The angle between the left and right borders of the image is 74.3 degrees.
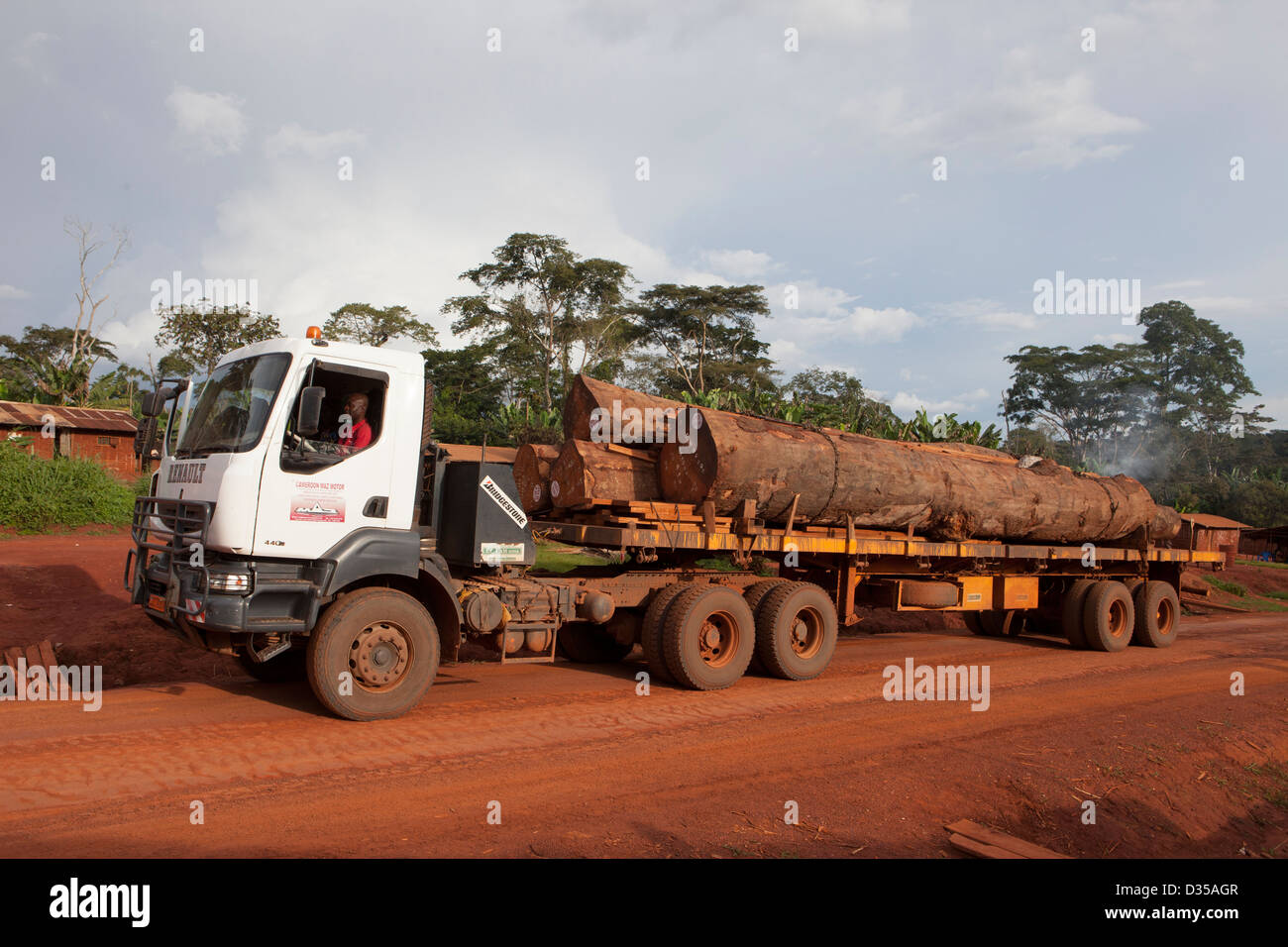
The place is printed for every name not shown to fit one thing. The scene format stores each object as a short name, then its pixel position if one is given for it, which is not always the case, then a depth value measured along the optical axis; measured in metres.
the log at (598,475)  8.01
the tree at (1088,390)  55.59
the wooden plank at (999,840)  4.47
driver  6.23
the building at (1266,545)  43.12
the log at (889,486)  8.25
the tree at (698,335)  39.81
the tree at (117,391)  38.47
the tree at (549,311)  38.31
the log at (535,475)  8.63
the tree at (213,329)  30.75
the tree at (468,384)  40.97
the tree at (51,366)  32.88
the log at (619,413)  8.41
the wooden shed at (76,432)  26.84
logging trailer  5.79
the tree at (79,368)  32.84
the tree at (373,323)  41.59
